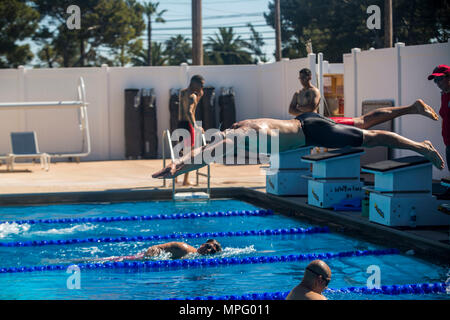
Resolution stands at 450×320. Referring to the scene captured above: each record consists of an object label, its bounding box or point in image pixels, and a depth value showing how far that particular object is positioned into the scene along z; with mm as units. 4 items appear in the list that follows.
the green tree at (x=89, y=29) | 34906
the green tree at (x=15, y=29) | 28844
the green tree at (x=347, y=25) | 27359
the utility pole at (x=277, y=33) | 22500
